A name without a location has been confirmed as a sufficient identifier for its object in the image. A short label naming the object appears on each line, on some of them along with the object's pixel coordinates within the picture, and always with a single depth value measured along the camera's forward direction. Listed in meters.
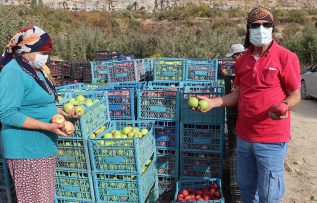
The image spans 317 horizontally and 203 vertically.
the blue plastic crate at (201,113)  4.71
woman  2.87
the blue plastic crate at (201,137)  4.79
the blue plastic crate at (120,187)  4.27
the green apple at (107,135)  4.56
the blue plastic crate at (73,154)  4.29
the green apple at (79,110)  3.91
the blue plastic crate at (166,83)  6.75
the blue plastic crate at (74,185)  4.41
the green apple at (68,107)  3.88
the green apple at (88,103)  4.56
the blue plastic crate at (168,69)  7.56
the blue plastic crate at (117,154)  4.16
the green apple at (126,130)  4.79
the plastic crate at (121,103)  5.32
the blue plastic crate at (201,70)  7.44
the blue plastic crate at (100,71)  8.13
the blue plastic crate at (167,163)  5.04
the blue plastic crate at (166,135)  4.96
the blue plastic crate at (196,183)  4.56
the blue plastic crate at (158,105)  4.91
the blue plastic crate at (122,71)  7.99
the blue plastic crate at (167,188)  5.15
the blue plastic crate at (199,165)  4.91
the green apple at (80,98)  4.80
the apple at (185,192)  4.28
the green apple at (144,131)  4.72
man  2.94
